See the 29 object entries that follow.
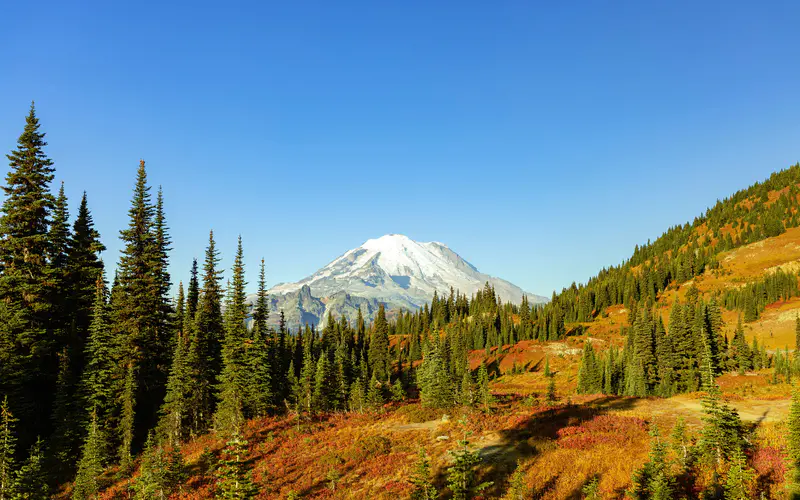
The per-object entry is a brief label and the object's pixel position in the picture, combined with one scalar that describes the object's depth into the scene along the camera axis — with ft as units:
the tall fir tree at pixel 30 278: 107.96
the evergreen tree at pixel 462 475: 61.41
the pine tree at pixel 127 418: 114.11
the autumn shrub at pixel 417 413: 125.80
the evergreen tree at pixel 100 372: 113.91
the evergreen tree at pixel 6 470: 75.65
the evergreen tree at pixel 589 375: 231.50
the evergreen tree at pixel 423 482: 60.34
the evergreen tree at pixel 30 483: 73.21
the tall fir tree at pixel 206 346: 131.75
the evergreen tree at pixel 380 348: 308.19
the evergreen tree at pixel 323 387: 150.82
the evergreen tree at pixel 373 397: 147.23
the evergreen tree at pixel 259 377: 134.10
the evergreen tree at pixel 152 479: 71.41
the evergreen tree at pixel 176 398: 119.85
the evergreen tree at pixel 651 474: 53.47
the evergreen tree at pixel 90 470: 87.80
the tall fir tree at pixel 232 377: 130.93
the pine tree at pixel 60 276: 122.21
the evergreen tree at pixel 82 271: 129.18
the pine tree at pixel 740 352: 231.85
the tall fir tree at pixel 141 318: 122.11
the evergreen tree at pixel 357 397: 147.64
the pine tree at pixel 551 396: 145.28
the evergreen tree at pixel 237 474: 56.65
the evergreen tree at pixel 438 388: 134.21
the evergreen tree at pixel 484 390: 122.42
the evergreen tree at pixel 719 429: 59.47
